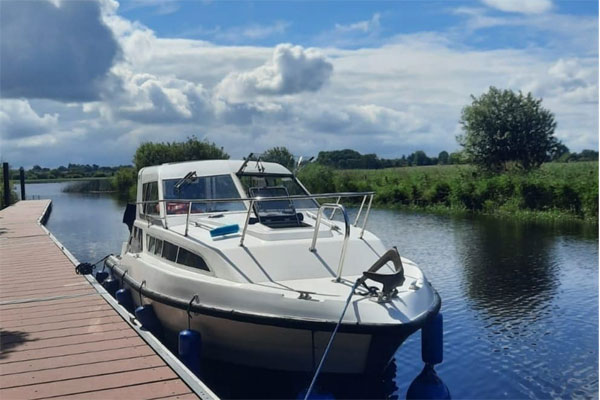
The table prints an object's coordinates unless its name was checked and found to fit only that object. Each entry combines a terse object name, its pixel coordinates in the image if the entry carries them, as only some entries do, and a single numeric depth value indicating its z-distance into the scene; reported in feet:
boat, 19.89
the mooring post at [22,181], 126.93
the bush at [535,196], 89.61
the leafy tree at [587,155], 162.30
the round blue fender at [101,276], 39.52
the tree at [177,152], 145.69
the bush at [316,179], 123.54
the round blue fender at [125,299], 30.37
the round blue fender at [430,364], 21.17
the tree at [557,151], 123.02
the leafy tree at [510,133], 121.29
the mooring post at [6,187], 101.43
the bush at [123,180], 177.06
